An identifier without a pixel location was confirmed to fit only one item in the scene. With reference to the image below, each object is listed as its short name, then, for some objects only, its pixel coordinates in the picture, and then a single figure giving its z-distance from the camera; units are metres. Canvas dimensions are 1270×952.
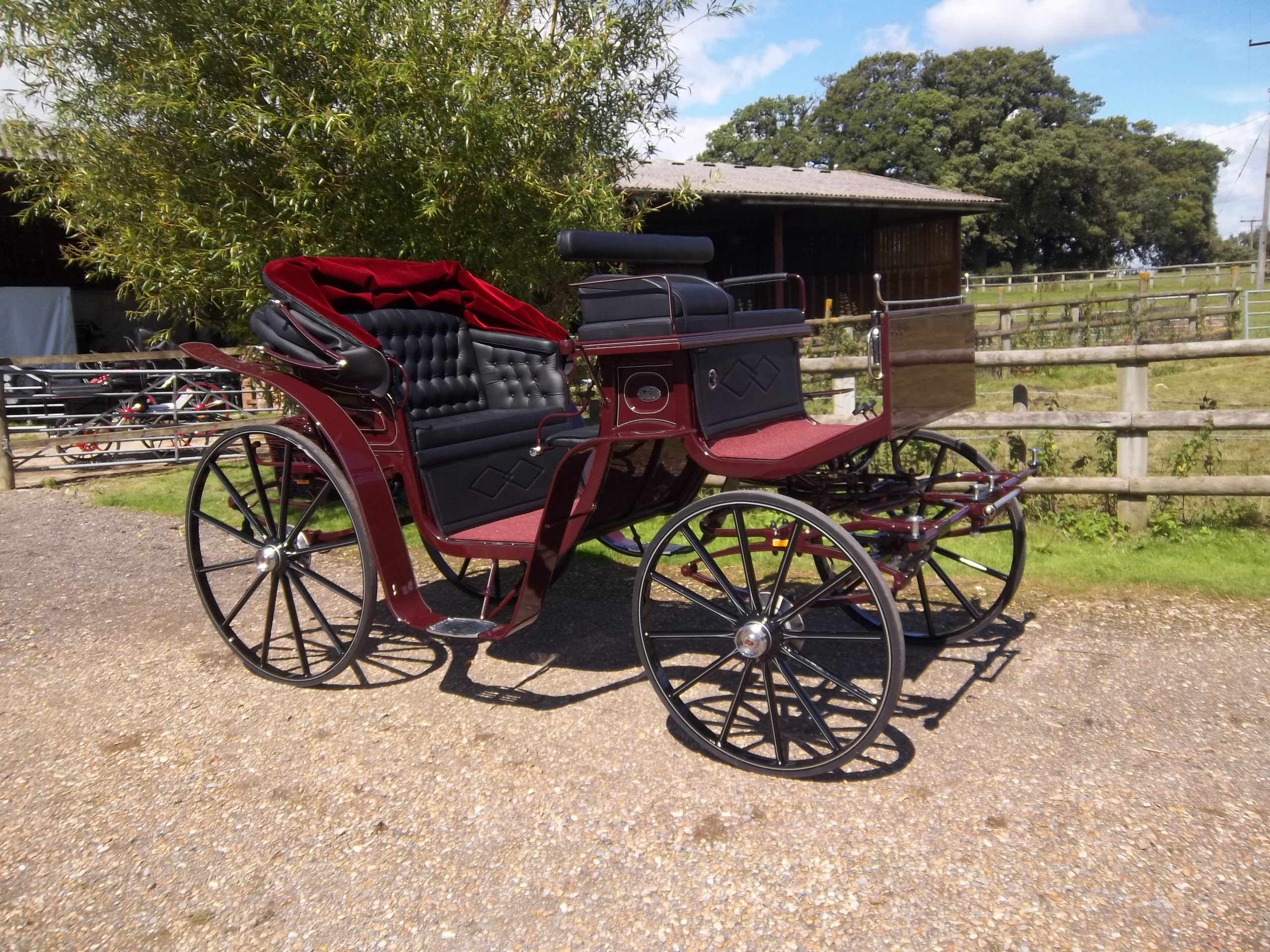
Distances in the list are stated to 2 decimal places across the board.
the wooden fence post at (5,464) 8.99
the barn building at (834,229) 18.66
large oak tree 50.72
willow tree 5.68
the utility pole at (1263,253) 28.70
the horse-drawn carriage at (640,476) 3.14
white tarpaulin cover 14.48
